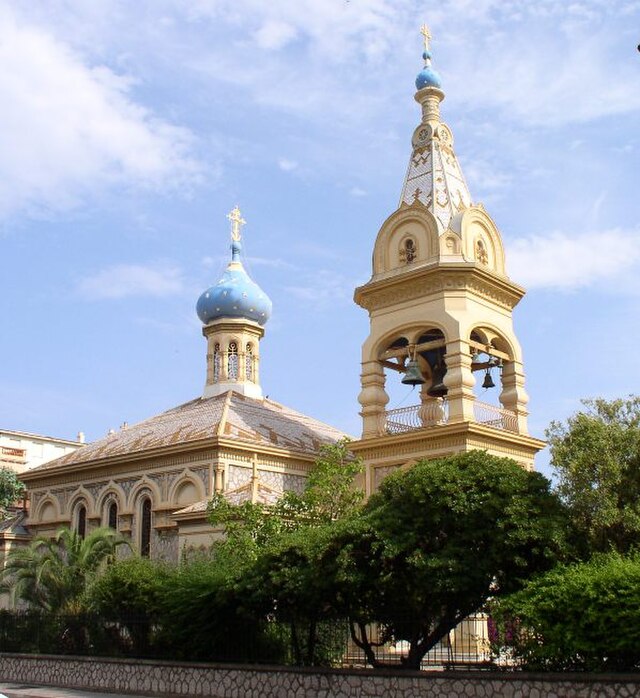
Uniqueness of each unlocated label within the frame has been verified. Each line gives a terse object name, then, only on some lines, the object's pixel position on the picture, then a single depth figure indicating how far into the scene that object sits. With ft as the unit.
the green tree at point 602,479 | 51.90
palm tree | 73.36
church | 81.87
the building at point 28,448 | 178.60
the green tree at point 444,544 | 48.39
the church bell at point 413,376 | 77.61
